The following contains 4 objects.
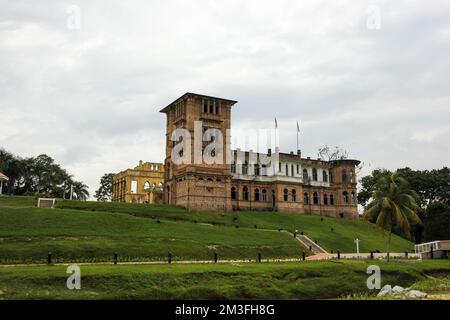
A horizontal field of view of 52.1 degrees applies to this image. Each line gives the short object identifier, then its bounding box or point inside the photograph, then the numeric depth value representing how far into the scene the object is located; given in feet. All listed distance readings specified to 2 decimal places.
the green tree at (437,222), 191.42
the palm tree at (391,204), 140.77
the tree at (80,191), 310.49
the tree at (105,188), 339.57
